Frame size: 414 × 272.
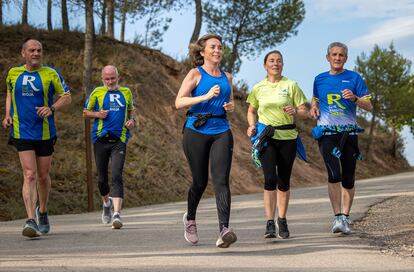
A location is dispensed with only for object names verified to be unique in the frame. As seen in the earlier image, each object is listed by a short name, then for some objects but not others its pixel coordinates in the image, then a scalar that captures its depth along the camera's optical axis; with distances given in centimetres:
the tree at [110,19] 2814
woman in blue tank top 770
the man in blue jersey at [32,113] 946
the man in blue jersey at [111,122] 1086
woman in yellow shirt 858
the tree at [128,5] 2695
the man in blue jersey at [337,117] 912
